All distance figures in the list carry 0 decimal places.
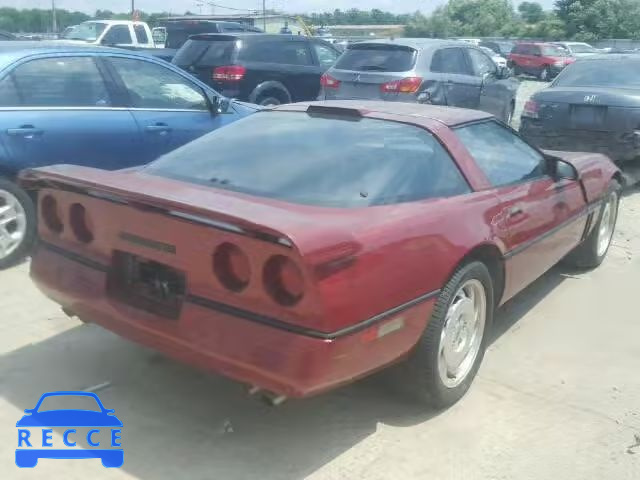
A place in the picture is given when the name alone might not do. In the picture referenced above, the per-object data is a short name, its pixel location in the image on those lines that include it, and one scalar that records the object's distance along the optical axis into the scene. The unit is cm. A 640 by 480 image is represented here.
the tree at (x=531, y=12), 8388
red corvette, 274
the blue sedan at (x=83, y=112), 534
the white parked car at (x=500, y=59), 3299
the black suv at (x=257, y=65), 1148
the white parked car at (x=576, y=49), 3556
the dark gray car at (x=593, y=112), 814
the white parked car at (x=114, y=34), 1931
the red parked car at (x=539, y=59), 3316
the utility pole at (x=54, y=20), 4058
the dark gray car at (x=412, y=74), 983
